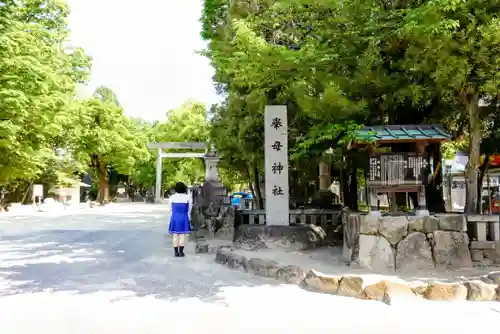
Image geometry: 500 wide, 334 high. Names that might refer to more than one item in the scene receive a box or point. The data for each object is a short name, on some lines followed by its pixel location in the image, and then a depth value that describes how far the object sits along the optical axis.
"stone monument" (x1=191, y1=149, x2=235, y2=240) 12.84
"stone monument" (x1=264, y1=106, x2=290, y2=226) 10.63
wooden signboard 7.66
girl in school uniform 9.65
